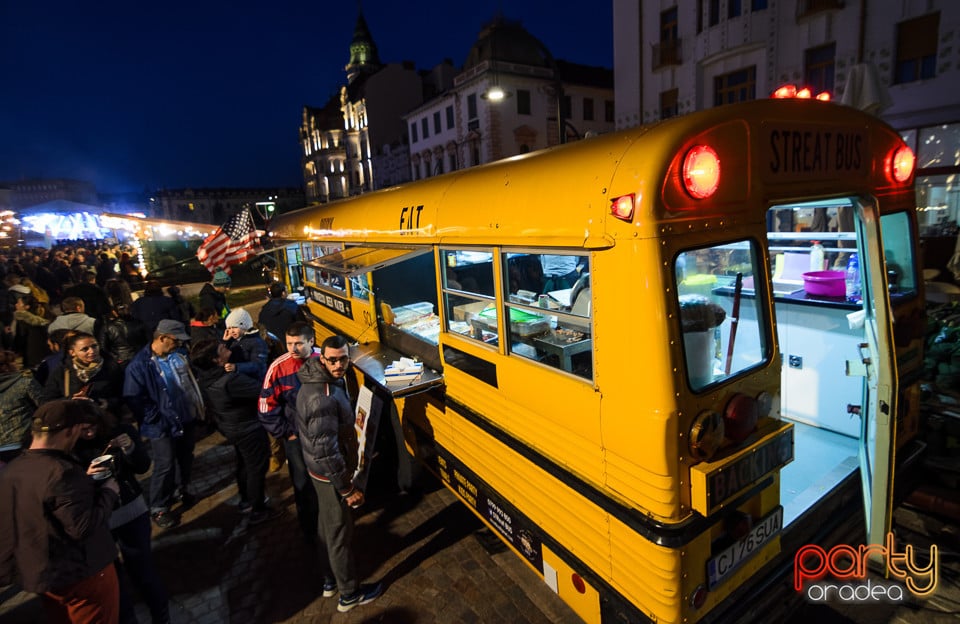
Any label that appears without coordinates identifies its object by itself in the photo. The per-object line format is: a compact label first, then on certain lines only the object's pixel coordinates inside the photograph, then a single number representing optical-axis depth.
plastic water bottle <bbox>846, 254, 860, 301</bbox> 3.92
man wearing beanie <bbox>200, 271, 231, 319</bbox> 7.90
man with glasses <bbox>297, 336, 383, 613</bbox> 3.18
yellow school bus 2.09
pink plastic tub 3.95
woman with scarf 4.17
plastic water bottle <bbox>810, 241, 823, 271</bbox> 4.36
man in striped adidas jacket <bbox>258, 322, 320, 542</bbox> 3.87
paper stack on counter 3.87
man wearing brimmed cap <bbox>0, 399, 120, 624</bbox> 2.36
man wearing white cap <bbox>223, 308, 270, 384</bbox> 5.10
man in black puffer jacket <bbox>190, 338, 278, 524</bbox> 4.23
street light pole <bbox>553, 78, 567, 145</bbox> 7.62
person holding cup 2.75
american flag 9.61
